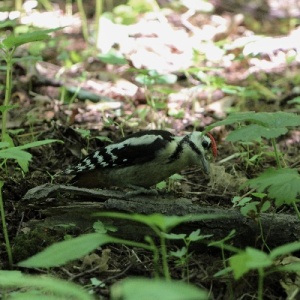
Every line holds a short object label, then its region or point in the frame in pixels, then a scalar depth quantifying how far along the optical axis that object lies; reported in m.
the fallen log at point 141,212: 6.83
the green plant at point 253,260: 4.23
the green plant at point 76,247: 4.16
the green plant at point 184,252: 5.89
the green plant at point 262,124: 6.00
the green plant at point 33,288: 3.44
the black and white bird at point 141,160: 8.28
